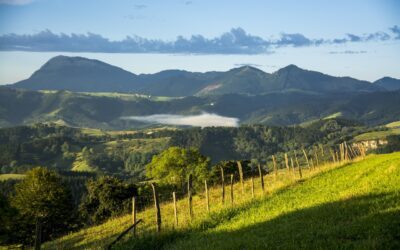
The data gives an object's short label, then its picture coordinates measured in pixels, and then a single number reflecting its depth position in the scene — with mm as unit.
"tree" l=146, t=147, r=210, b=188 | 141150
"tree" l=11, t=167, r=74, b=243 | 103500
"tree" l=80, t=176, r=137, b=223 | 108500
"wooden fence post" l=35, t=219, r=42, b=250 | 28391
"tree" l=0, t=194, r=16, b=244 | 80250
